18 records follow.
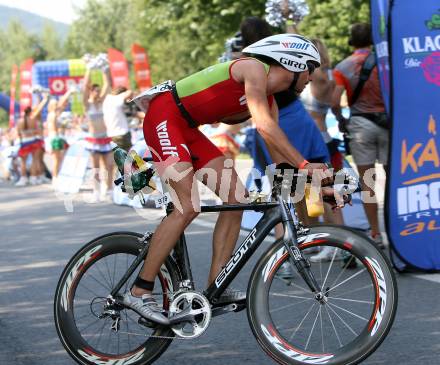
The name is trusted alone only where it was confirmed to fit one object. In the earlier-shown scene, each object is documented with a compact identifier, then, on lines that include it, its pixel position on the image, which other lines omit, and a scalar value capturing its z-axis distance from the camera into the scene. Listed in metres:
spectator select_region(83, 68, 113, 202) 15.39
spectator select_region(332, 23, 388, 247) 8.40
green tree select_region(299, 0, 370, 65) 32.84
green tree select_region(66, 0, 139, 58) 98.94
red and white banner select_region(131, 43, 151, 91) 35.03
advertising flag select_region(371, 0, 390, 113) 7.13
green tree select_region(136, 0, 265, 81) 35.84
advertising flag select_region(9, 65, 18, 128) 34.69
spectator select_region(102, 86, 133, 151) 14.83
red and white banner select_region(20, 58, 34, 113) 39.47
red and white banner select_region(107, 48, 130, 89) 33.66
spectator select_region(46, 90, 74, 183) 19.17
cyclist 4.82
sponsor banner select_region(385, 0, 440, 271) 7.07
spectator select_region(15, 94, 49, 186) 20.34
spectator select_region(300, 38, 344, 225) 8.54
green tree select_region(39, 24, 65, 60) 114.88
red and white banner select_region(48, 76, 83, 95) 43.12
